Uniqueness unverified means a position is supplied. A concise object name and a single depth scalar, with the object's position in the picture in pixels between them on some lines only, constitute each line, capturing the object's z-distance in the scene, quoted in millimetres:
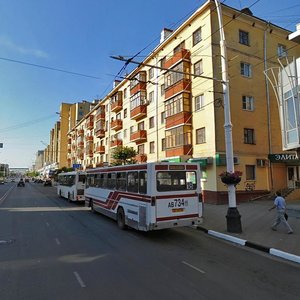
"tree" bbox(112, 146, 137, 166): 33406
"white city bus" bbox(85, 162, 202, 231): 11352
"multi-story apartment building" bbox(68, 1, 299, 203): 24438
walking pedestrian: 11875
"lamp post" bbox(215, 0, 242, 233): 12125
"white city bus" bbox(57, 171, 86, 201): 25203
